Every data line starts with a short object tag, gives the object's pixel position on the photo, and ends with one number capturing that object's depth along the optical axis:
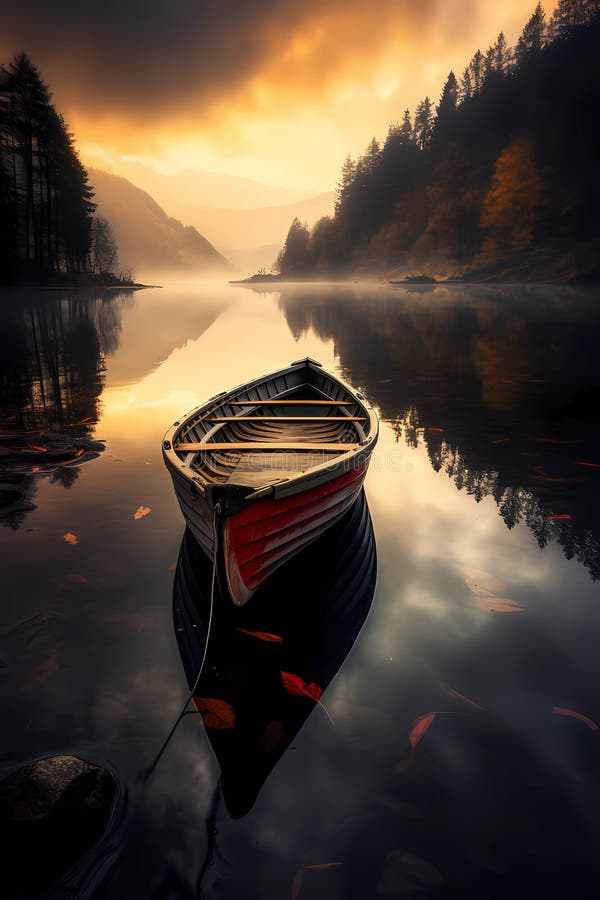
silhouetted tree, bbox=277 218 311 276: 113.62
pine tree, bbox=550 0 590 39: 66.88
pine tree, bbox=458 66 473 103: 84.16
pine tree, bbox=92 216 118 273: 83.00
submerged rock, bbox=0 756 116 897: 2.47
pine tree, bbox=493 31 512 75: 80.75
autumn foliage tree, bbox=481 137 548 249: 57.50
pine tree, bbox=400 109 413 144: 95.75
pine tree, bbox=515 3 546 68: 75.25
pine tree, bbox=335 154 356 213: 107.43
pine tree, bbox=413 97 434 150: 93.31
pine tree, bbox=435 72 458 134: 83.38
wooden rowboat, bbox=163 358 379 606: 3.97
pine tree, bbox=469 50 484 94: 83.69
